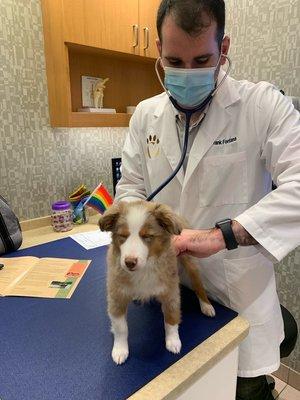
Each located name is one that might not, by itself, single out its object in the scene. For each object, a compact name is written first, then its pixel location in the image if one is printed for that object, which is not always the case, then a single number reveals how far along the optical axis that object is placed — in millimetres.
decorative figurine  1935
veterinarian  857
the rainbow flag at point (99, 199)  1866
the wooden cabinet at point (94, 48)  1586
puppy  761
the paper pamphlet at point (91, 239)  1574
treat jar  1788
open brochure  1128
